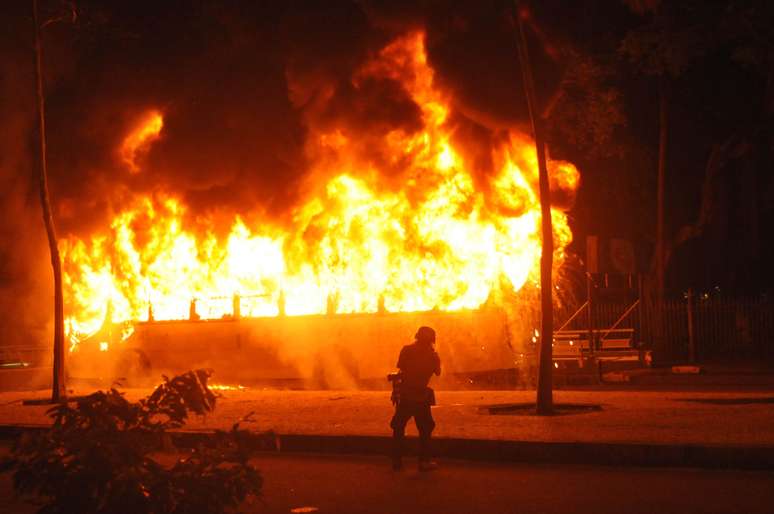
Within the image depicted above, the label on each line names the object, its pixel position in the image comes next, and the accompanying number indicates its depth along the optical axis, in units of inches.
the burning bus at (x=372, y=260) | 790.5
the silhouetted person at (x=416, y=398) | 420.5
